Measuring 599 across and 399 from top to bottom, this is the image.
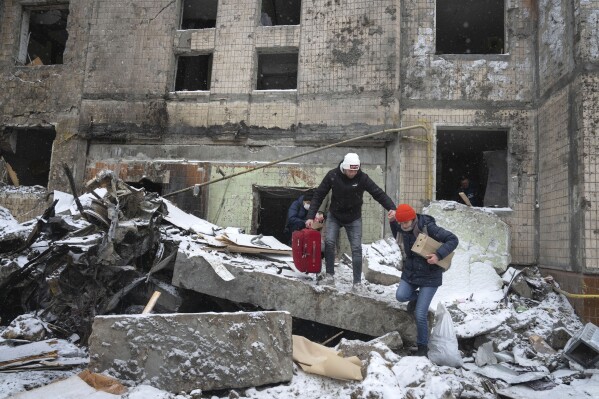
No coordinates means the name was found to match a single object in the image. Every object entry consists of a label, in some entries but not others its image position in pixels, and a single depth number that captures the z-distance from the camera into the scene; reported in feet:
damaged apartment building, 24.73
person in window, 29.25
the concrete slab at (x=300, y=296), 14.12
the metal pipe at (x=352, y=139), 24.89
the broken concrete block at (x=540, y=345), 15.67
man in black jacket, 15.23
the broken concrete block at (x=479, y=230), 22.62
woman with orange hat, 13.25
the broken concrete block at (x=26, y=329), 13.93
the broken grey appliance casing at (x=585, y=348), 14.47
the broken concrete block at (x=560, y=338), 16.40
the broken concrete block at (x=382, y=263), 18.85
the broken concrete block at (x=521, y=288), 20.47
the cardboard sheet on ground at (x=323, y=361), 10.92
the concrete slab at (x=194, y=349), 10.51
